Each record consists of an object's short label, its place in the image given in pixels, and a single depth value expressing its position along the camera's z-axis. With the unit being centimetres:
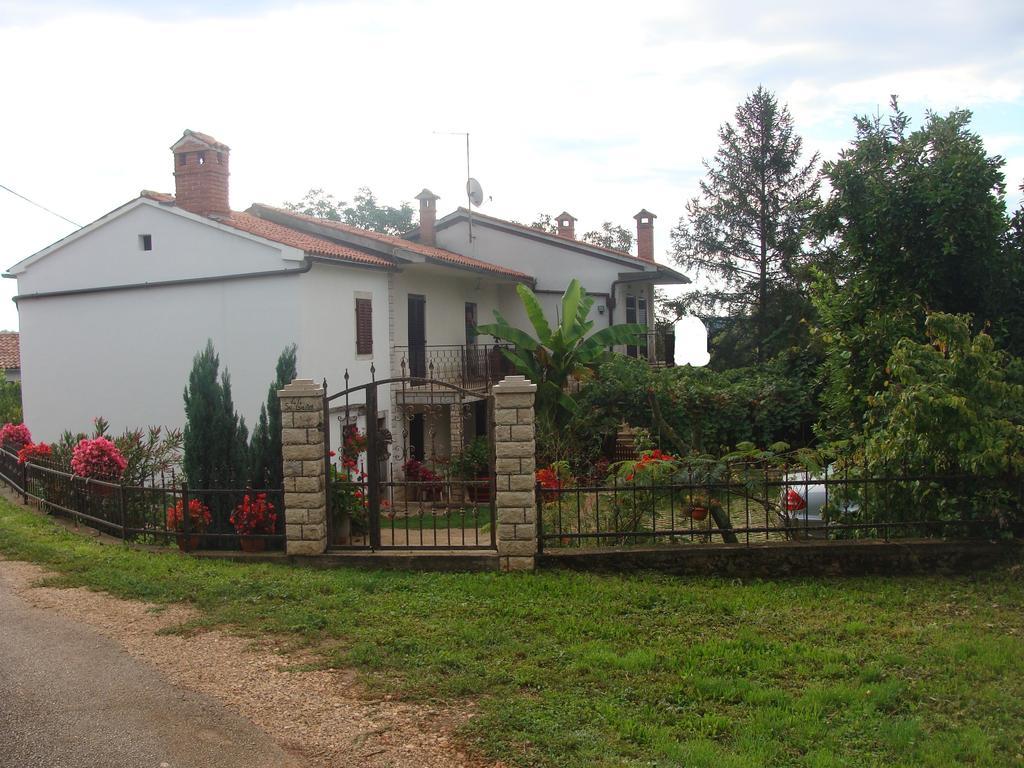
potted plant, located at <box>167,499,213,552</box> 1047
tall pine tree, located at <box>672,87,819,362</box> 2967
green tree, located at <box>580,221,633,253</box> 5041
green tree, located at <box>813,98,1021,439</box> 1071
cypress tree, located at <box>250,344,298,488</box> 1122
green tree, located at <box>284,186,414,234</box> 5206
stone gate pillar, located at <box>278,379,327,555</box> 959
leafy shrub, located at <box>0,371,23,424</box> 2461
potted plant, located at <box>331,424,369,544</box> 1033
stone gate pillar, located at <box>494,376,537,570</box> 922
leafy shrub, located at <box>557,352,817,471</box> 1927
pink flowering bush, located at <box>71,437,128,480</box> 1207
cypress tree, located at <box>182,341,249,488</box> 1170
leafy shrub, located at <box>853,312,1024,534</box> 866
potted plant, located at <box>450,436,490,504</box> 1875
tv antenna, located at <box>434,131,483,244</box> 2622
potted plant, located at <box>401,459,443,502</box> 1592
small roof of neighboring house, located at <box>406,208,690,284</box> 2660
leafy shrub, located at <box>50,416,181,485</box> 1334
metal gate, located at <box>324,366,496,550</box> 972
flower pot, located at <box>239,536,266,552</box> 1009
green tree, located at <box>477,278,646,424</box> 1895
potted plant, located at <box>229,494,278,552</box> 1012
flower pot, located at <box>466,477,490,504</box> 1838
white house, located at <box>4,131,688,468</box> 1681
